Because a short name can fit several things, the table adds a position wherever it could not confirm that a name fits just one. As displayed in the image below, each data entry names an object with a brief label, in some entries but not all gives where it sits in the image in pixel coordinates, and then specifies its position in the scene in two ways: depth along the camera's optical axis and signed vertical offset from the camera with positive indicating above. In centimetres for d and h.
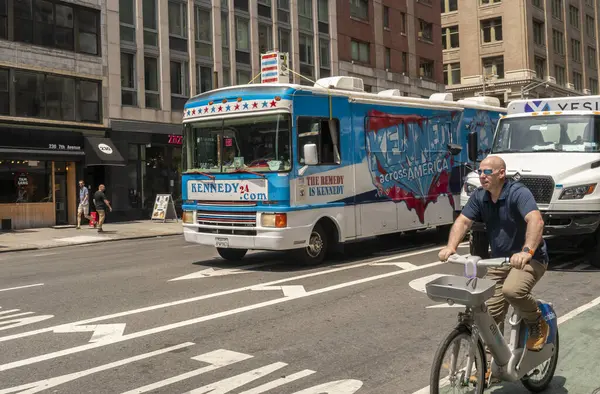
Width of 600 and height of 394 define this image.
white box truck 1082 +56
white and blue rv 1184 +64
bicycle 433 -97
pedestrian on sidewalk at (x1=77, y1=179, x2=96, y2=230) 2616 +17
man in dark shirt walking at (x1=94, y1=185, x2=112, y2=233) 2405 +10
